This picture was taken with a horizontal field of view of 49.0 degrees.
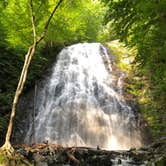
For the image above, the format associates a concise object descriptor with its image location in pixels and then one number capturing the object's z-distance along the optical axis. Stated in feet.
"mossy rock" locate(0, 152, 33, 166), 11.68
